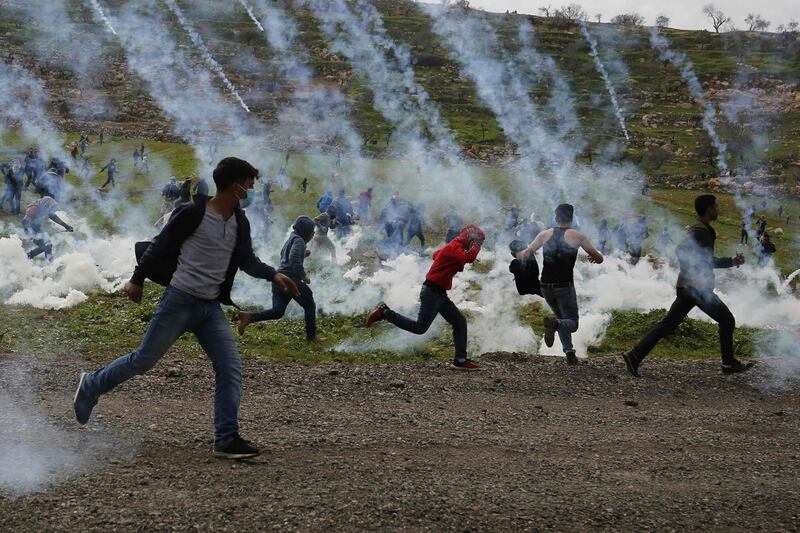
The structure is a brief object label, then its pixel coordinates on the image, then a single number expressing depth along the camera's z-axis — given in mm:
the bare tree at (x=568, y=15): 53522
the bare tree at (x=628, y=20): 56088
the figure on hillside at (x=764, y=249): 20969
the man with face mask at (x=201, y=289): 5609
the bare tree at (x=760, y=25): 57194
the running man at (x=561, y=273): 9492
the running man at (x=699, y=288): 9219
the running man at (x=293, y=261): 10500
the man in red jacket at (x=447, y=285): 9453
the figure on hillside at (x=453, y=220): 20734
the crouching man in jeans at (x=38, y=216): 16500
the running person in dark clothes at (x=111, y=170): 27683
